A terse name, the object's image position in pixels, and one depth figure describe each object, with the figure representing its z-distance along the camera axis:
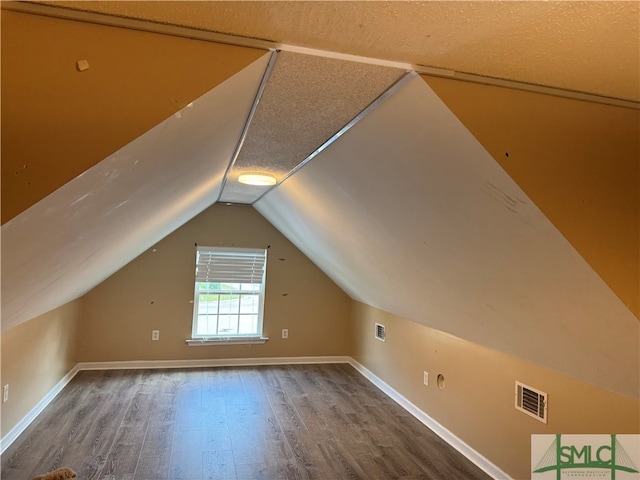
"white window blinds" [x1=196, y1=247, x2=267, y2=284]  5.14
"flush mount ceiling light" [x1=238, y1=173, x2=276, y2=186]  2.79
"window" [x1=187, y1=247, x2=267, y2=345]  5.15
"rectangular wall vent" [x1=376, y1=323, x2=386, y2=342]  4.61
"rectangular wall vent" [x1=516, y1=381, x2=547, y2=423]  2.44
